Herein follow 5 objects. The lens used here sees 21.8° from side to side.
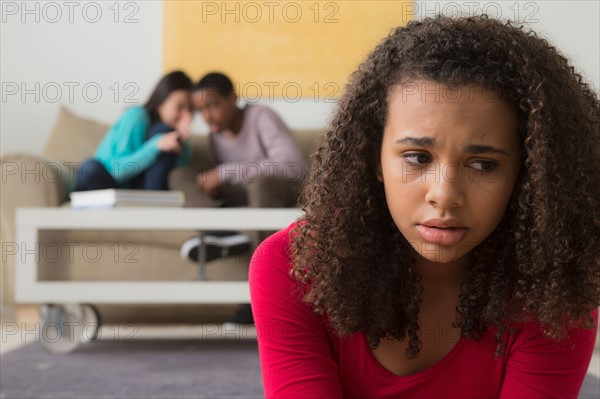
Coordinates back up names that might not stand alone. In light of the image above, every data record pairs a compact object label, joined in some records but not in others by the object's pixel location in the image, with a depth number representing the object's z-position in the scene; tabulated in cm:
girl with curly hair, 152
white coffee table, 417
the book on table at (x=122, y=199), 418
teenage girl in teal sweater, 476
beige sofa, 478
